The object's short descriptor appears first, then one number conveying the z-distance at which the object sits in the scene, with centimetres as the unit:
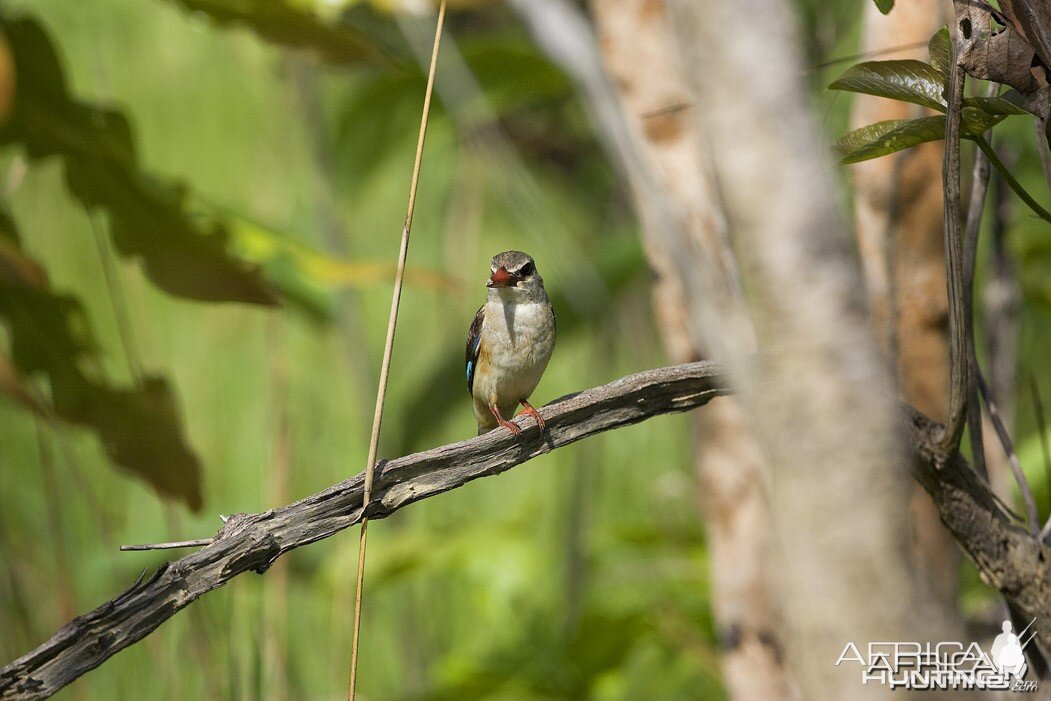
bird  1328
